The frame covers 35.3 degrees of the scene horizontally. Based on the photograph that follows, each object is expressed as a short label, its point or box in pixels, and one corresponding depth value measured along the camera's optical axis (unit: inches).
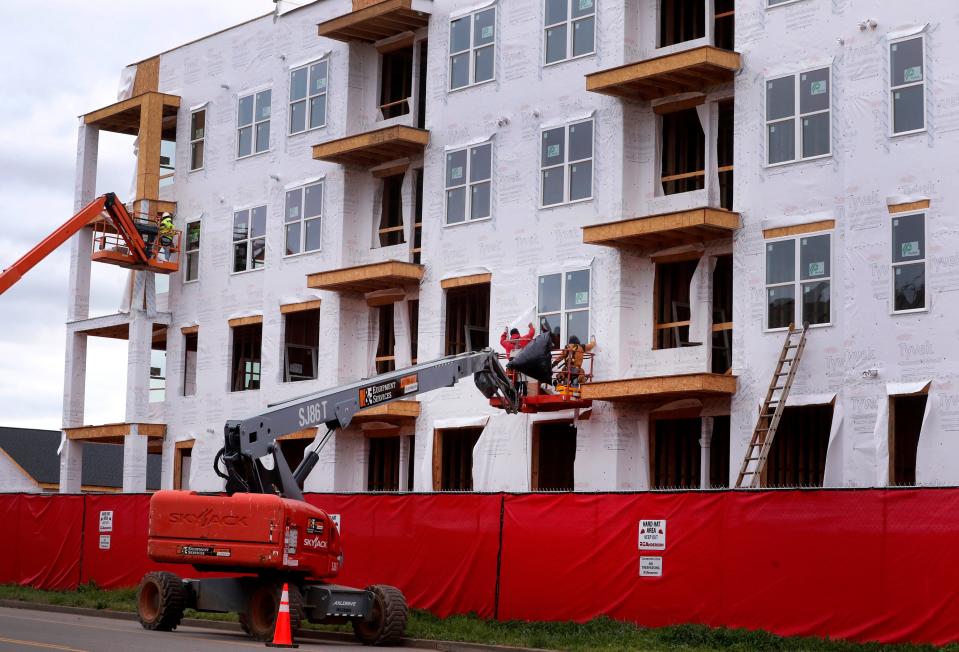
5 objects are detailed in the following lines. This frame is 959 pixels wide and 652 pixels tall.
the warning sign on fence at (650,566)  888.3
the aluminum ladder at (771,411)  1064.8
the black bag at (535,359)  1034.0
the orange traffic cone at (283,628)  820.0
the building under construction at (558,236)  1076.5
